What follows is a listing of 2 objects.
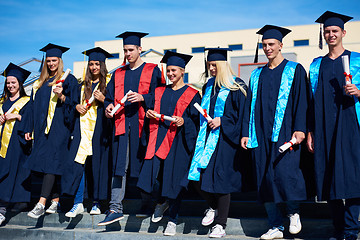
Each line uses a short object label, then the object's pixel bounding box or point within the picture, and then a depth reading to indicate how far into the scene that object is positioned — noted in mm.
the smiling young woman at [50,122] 4688
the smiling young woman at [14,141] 5047
